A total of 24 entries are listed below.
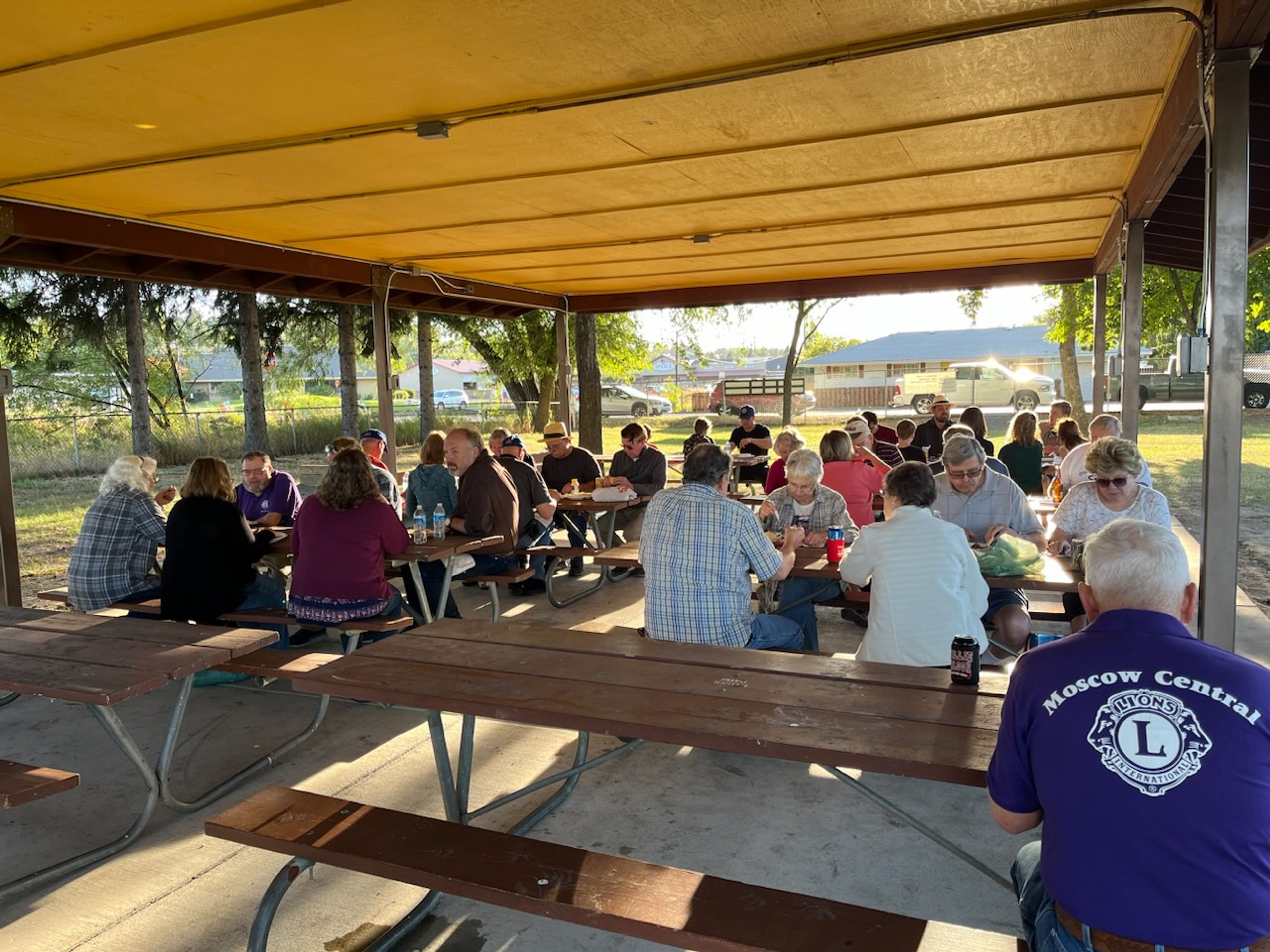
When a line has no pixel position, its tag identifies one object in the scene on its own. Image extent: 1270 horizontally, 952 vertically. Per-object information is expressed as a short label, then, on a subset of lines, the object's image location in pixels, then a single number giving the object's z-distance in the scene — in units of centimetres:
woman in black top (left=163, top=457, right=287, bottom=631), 452
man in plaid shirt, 349
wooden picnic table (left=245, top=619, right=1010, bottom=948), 224
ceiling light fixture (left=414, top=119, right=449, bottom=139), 414
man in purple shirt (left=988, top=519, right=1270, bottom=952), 154
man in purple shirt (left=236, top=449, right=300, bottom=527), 631
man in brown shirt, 563
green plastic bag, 409
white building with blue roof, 4841
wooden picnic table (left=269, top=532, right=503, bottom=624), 492
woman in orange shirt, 583
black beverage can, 256
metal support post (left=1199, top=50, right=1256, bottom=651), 313
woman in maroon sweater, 441
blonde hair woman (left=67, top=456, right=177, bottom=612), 470
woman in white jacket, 330
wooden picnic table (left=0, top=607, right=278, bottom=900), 305
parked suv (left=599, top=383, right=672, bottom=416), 3650
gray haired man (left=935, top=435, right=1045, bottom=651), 456
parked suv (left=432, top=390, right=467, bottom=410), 4884
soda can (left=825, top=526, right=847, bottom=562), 442
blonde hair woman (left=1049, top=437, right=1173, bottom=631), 411
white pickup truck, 3375
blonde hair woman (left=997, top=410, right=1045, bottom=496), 751
